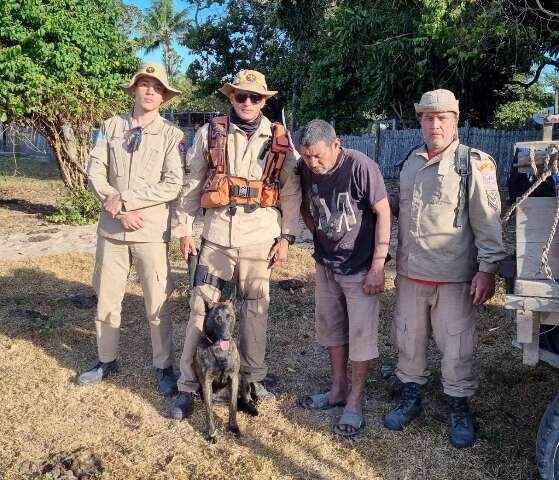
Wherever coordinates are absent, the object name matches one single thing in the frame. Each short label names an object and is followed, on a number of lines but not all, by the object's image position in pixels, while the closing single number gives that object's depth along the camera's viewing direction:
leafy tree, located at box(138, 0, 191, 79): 44.38
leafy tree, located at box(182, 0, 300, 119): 26.83
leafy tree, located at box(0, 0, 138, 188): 9.52
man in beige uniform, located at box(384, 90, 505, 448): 3.35
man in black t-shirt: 3.57
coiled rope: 2.66
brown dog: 3.69
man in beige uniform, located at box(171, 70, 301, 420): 3.82
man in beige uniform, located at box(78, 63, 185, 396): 4.17
